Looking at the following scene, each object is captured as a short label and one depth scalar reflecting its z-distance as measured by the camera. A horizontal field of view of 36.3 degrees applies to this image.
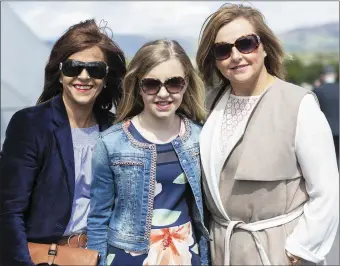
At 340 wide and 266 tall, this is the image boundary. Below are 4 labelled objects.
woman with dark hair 2.22
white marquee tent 4.80
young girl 2.19
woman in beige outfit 2.13
